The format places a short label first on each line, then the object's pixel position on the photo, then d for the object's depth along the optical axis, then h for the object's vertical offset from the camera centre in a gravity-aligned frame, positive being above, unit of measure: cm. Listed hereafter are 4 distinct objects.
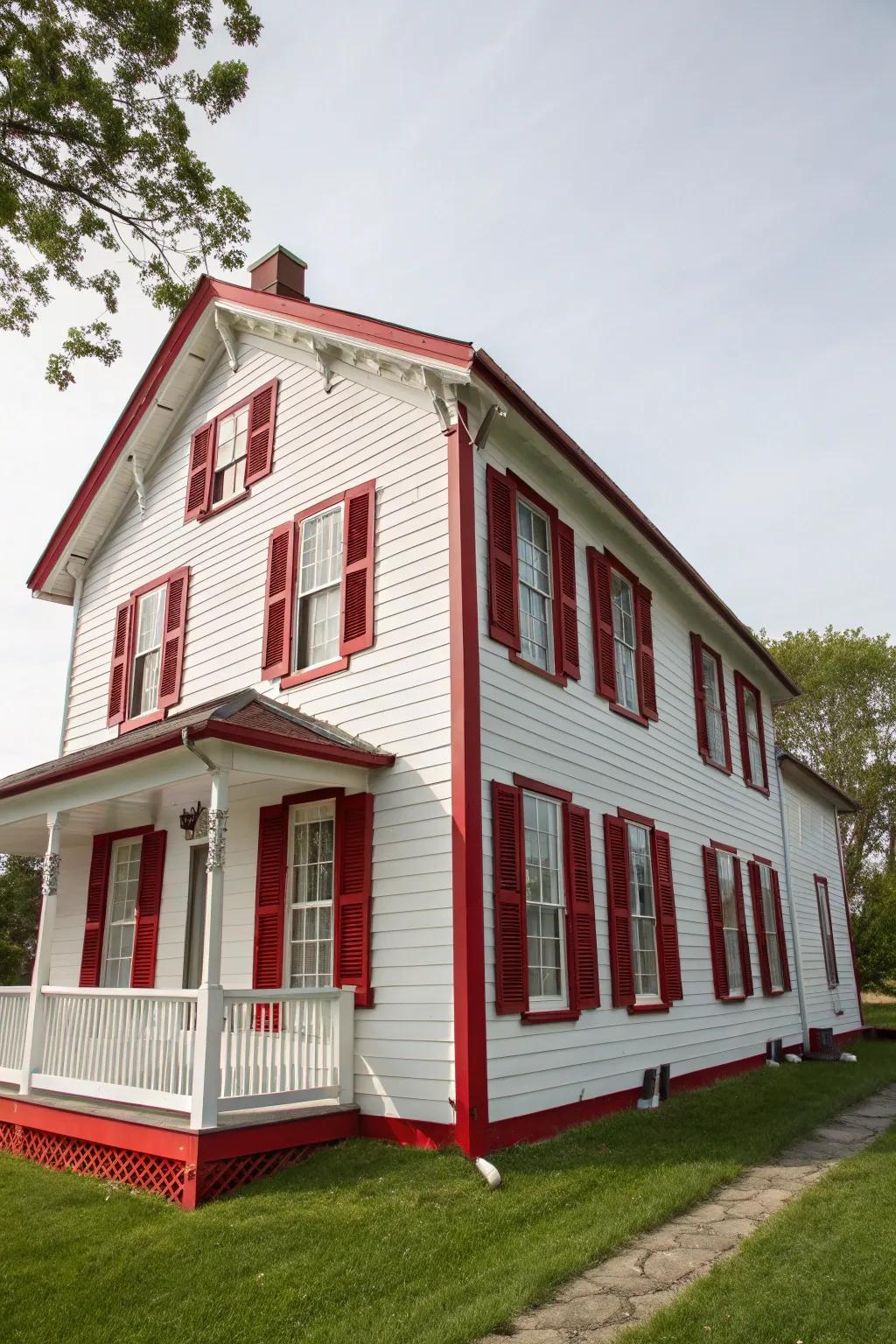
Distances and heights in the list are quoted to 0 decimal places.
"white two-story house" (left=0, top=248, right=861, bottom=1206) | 793 +183
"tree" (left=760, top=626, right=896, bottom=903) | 3669 +911
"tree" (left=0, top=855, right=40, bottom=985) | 2798 +251
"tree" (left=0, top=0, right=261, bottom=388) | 841 +708
